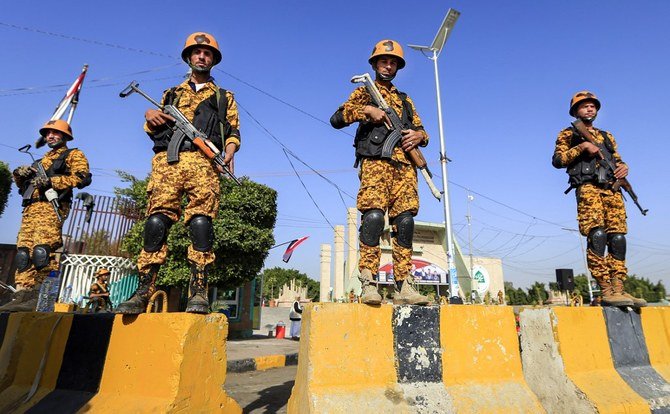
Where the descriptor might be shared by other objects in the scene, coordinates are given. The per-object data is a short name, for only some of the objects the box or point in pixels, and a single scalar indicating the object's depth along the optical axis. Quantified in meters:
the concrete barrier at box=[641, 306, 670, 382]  3.06
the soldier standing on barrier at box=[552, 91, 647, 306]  3.57
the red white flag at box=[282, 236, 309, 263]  19.30
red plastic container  15.11
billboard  26.69
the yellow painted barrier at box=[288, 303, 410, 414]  1.83
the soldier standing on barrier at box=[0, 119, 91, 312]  3.89
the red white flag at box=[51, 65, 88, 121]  9.84
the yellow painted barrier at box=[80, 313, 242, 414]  2.00
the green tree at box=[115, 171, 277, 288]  11.20
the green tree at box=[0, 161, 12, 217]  14.20
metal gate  11.82
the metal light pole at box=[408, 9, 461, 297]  14.76
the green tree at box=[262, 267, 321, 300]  51.28
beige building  26.70
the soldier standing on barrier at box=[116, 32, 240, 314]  2.53
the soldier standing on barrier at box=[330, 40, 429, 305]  2.70
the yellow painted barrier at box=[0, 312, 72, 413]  2.41
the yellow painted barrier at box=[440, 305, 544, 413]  2.09
